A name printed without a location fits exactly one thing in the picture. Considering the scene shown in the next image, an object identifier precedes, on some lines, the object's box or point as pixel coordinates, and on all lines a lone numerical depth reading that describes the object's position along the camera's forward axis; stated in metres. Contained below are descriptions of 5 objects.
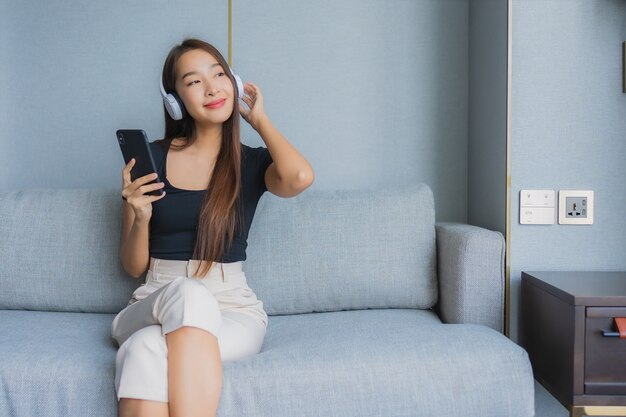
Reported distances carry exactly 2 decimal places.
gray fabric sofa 1.16
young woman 1.37
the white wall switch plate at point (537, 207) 1.59
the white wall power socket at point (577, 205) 1.58
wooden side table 1.25
